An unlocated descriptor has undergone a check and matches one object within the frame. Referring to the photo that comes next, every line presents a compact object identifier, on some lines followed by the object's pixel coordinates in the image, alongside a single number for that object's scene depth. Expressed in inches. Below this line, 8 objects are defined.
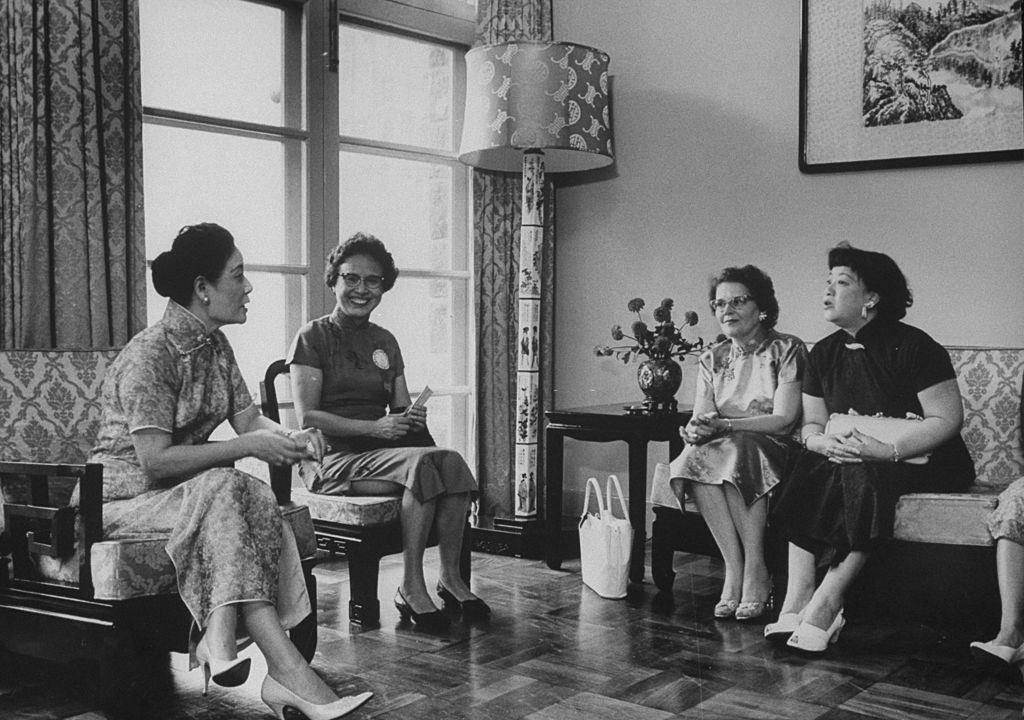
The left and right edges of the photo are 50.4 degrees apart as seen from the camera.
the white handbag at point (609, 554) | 141.8
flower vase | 157.0
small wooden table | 151.6
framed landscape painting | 148.7
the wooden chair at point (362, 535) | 127.1
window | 150.7
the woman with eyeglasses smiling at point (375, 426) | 128.8
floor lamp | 159.8
